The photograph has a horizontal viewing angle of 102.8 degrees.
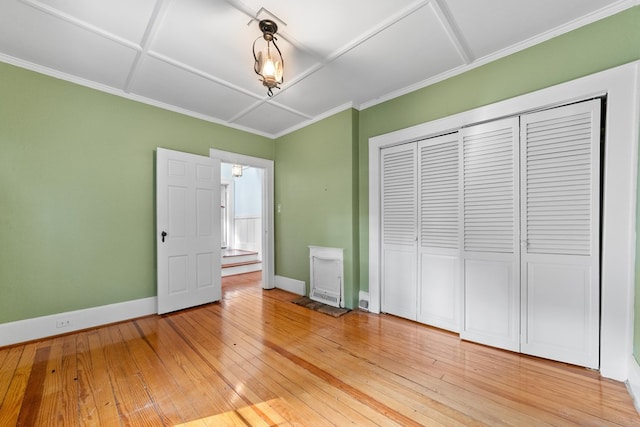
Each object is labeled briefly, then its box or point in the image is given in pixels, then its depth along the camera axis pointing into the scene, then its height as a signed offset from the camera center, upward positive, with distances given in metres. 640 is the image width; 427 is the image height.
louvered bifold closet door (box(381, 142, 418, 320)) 3.03 -0.22
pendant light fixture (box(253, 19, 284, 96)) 1.96 +1.17
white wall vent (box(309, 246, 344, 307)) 3.50 -0.90
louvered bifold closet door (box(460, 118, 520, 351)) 2.32 -0.19
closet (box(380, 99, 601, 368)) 2.03 -0.19
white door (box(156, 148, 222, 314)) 3.29 -0.25
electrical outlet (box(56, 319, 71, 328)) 2.68 -1.19
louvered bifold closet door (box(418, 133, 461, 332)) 2.72 -0.22
